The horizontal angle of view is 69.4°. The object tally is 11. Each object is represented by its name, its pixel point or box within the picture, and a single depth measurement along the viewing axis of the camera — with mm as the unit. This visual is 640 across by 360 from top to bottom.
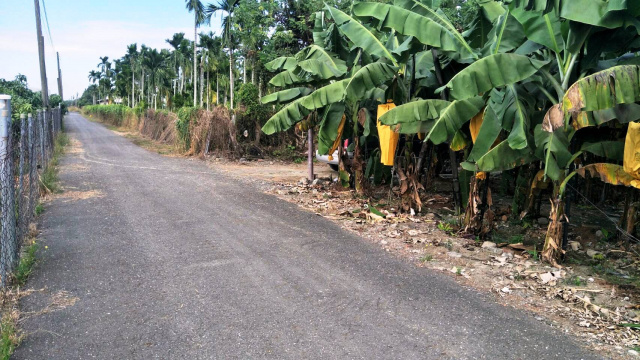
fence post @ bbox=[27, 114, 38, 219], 7125
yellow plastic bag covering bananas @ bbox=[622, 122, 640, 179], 5355
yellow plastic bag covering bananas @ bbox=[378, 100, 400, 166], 8781
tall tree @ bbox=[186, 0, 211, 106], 30456
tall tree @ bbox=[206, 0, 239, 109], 23828
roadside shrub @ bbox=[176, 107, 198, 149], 19500
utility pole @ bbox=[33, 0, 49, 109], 23072
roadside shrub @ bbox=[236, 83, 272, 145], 18781
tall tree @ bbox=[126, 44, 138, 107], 64062
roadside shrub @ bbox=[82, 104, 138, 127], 38106
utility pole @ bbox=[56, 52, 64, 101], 59250
